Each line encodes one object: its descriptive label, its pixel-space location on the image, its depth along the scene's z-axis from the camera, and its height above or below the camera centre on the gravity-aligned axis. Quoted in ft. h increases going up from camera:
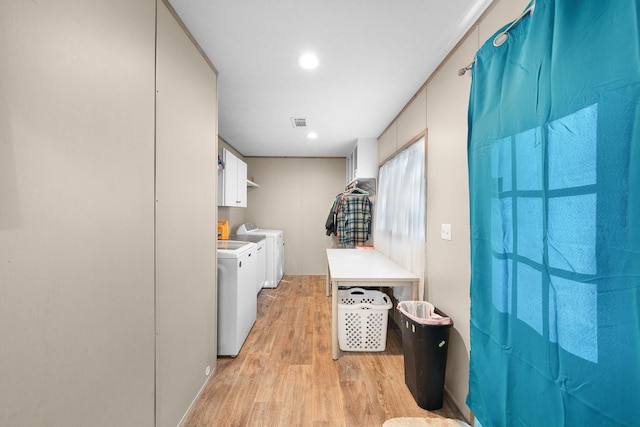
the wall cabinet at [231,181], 9.67 +1.50
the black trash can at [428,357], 5.09 -3.13
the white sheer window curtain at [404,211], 6.80 +0.15
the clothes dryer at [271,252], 13.23 -2.19
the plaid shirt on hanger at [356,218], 12.42 -0.17
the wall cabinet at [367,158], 11.73 +2.83
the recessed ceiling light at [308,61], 5.52 +3.71
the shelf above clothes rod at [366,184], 12.07 +1.67
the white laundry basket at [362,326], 7.25 -3.48
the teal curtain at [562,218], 2.20 -0.02
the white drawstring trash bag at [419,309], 5.69 -2.41
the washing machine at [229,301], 7.07 -2.63
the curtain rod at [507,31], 3.05 +2.70
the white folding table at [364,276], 6.75 -1.79
